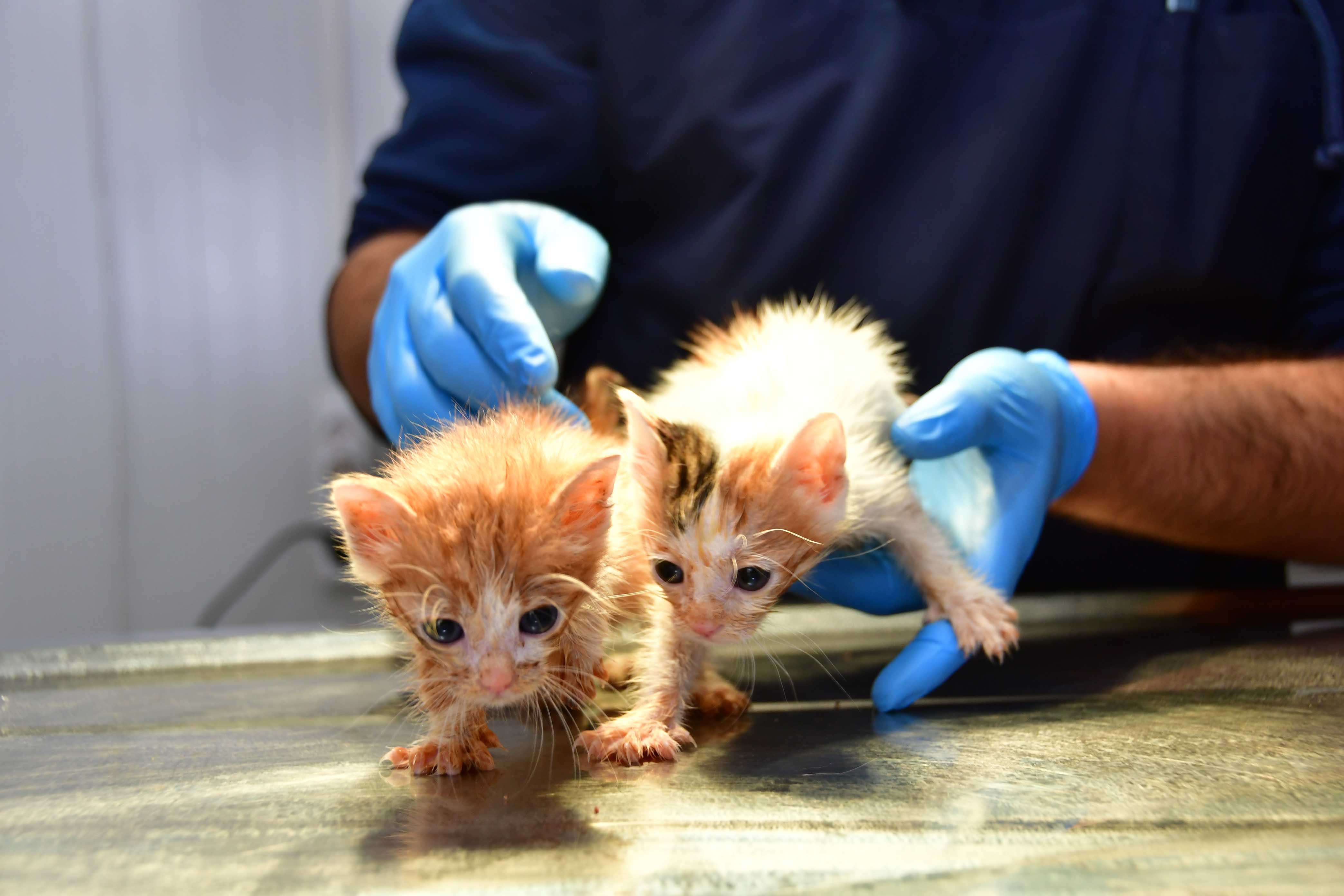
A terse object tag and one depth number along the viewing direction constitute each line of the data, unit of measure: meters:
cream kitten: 0.47
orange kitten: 0.44
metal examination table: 0.39
